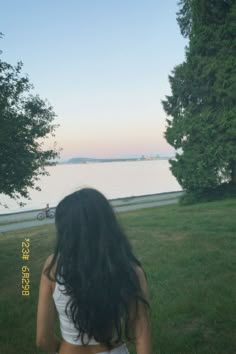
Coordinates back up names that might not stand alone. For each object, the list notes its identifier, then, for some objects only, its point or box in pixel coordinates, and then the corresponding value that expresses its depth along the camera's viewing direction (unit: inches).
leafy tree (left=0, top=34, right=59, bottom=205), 359.9
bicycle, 880.3
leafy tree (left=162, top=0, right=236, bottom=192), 780.6
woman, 73.5
